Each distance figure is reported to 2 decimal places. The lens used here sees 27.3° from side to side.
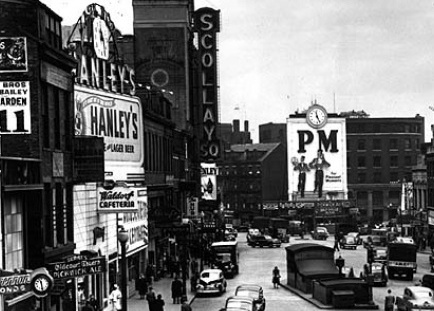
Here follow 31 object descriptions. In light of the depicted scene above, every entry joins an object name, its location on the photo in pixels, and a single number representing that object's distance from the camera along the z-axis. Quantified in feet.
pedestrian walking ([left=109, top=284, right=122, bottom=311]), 116.98
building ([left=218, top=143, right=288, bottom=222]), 541.34
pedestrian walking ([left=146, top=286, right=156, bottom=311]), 122.41
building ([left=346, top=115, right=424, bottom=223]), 527.81
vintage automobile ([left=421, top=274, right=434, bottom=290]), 159.02
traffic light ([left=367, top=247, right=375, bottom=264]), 199.93
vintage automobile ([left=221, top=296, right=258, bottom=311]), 112.12
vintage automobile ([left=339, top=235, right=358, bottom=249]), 299.58
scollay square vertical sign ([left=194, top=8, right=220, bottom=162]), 319.68
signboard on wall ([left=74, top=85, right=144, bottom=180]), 122.52
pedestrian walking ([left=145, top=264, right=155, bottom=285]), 173.15
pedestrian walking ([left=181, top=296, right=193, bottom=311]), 115.85
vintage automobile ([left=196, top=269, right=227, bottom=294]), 165.27
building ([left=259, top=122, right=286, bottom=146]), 602.24
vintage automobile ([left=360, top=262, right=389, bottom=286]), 179.16
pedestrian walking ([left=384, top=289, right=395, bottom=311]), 126.00
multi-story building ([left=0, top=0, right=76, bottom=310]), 86.17
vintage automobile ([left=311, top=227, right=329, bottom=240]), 354.13
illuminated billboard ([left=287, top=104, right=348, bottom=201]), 443.32
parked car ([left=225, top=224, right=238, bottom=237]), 359.17
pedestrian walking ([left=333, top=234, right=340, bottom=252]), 272.82
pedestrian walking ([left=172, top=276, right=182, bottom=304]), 148.36
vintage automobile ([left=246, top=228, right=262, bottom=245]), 320.58
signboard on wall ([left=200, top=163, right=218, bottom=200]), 339.77
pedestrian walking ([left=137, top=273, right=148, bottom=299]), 155.02
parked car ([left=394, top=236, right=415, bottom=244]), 209.53
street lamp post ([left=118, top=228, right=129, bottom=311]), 94.22
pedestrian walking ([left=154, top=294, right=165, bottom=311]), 121.80
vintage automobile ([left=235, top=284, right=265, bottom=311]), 127.34
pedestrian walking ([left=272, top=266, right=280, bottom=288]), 178.07
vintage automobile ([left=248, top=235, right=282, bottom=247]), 314.55
